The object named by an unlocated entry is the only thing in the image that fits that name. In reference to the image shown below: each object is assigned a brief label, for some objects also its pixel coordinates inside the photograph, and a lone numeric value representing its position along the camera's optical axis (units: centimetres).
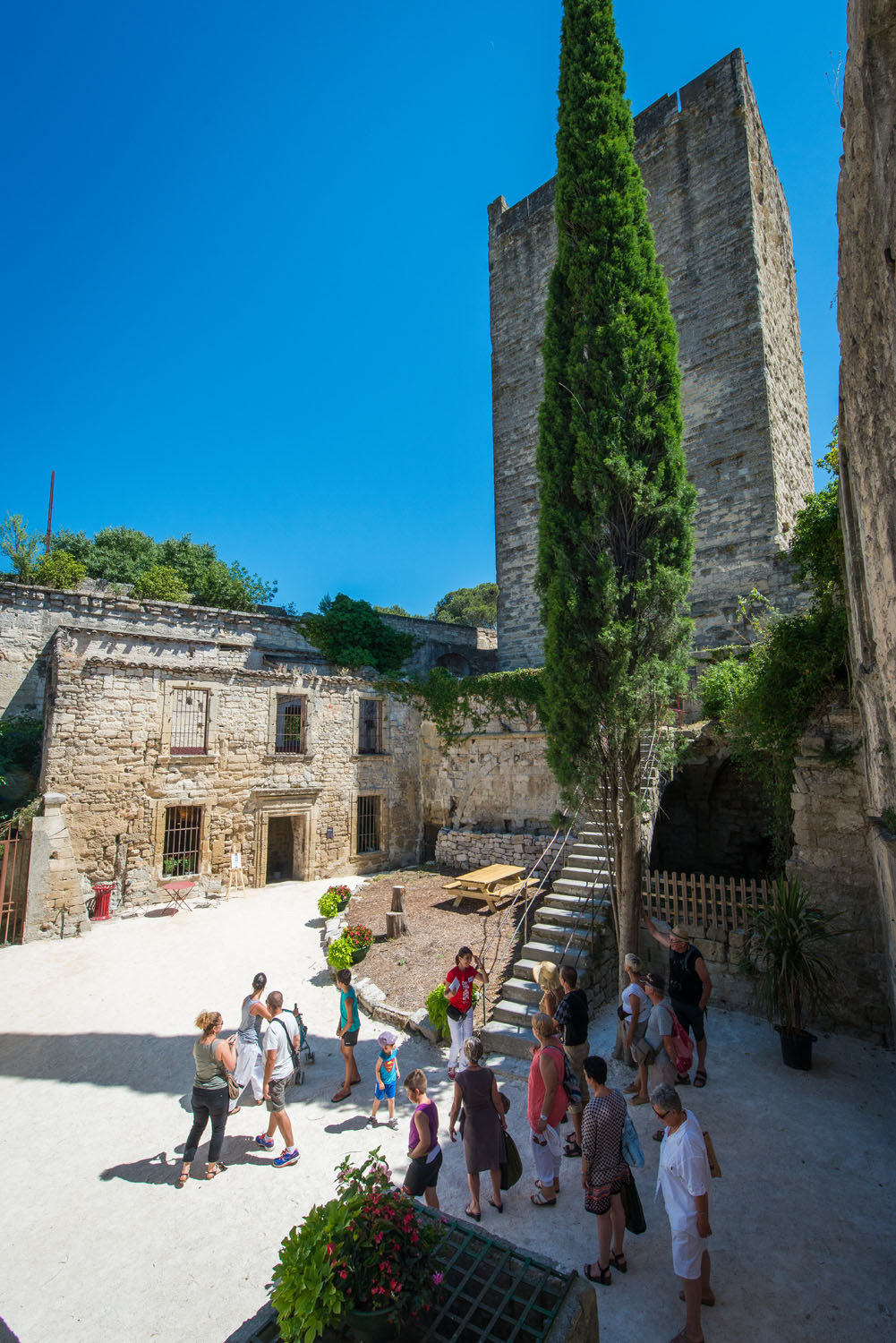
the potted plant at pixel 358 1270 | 270
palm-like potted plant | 598
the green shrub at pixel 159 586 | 2047
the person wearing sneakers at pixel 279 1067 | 505
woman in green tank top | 481
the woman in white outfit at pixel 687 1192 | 324
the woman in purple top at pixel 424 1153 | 412
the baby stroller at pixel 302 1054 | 633
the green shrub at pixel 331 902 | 1145
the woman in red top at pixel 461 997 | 605
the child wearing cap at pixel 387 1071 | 541
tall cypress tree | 721
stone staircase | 683
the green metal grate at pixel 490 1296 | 281
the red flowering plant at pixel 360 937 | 892
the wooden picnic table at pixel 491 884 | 1134
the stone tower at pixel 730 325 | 1375
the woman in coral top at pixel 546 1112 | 439
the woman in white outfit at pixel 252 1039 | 543
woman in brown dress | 421
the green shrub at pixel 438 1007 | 662
